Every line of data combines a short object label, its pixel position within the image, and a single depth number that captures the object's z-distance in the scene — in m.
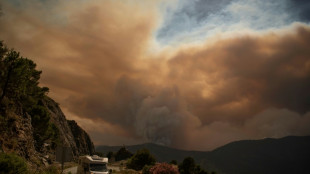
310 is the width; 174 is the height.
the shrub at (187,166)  101.54
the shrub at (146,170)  48.38
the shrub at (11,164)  15.82
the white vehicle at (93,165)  29.42
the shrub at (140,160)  84.00
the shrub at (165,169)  35.47
